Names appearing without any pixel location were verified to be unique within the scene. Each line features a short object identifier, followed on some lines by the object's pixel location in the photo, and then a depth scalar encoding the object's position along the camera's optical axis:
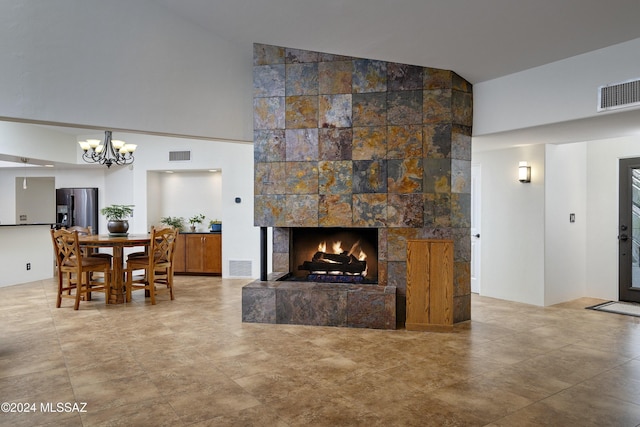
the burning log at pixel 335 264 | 5.38
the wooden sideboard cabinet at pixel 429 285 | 4.38
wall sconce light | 5.71
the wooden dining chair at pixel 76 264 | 5.30
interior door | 6.41
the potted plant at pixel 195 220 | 8.40
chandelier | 6.25
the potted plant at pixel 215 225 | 8.05
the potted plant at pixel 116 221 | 6.22
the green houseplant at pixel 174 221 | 8.38
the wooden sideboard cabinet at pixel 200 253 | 7.95
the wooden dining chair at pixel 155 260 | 5.71
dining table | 5.53
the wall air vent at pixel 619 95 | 3.56
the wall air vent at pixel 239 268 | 7.70
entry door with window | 5.79
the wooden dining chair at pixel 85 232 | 6.21
